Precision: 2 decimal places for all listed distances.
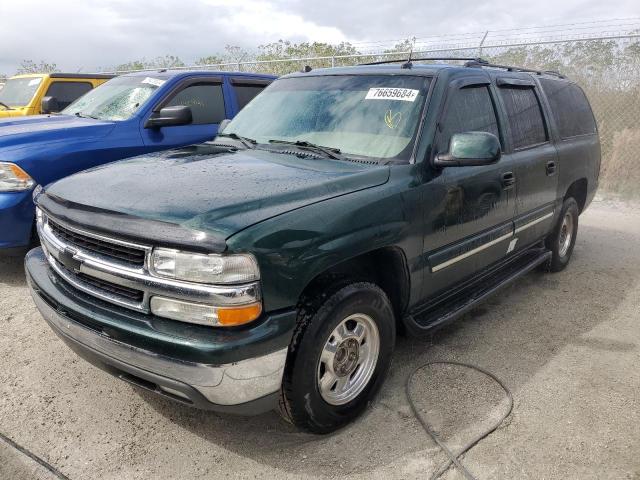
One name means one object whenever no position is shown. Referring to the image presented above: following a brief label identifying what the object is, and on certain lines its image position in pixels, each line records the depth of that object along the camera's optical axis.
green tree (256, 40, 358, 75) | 14.44
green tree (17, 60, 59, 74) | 24.01
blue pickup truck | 4.26
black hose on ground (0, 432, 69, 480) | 2.38
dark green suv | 2.14
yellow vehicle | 8.30
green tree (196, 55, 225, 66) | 17.77
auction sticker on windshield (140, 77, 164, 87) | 5.68
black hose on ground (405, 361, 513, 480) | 2.44
